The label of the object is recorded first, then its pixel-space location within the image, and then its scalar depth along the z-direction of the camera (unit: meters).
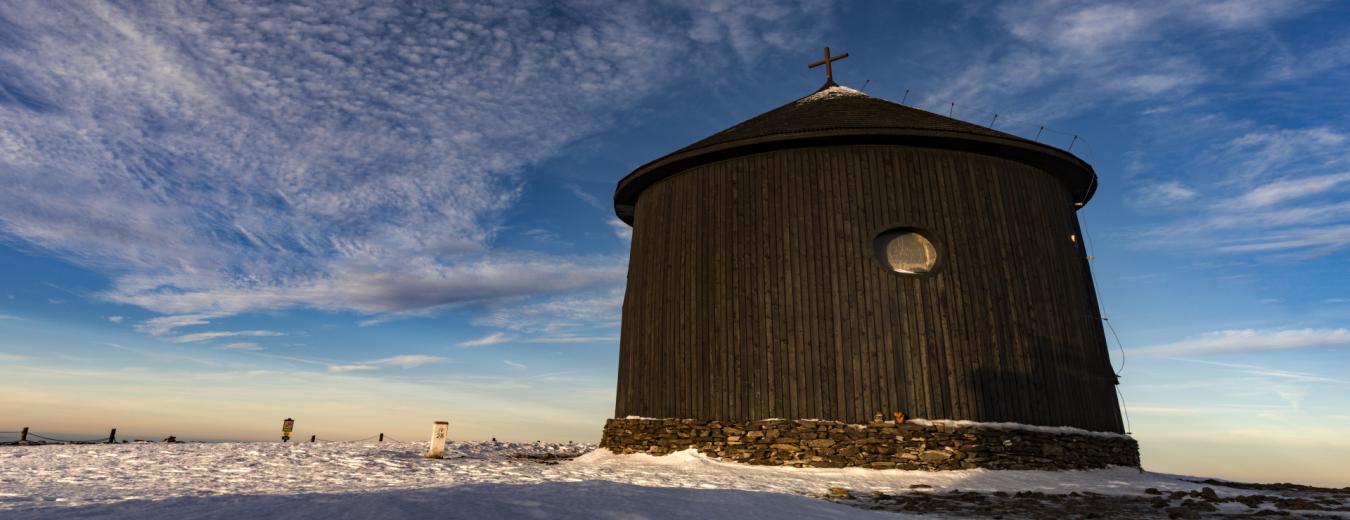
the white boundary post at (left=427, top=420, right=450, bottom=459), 12.80
